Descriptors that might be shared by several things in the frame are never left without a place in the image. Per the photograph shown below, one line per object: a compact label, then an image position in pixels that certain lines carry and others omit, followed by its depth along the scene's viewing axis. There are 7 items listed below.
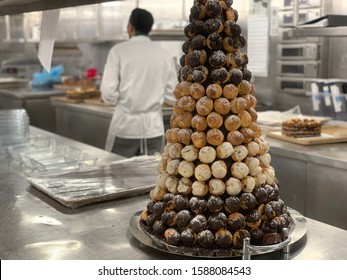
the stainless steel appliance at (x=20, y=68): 8.72
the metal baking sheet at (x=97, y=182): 1.89
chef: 3.93
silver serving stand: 1.32
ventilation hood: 1.66
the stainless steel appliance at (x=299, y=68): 4.52
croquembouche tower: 1.38
